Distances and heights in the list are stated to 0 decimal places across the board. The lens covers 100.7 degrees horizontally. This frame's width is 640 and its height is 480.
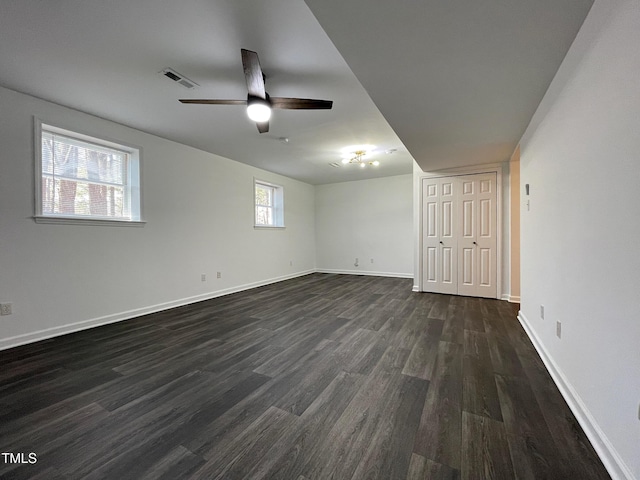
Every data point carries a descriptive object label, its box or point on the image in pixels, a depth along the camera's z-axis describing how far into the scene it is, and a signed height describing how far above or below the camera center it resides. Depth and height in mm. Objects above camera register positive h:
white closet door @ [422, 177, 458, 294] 4684 +10
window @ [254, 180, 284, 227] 5996 +788
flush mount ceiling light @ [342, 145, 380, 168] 4414 +1484
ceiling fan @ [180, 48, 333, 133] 2111 +1196
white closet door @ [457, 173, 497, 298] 4375 +24
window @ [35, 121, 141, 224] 2900 +729
